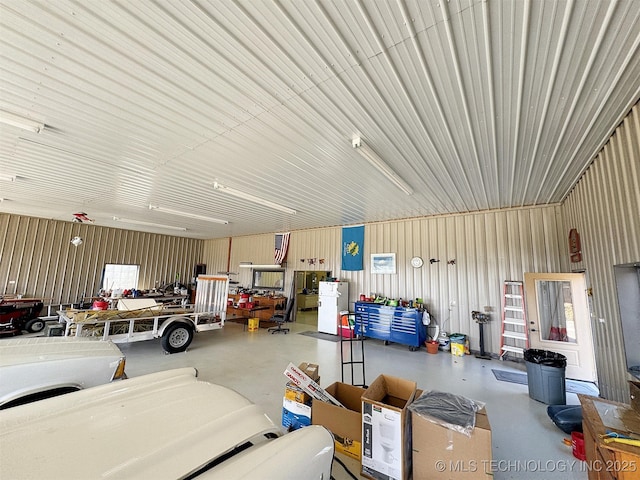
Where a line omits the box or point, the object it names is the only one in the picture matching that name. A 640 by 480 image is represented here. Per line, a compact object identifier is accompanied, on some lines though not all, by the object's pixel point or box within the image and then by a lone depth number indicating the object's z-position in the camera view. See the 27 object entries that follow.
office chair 7.83
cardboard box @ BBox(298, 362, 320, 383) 3.01
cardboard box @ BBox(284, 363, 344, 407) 2.47
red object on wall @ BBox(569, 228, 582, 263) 4.50
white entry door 4.61
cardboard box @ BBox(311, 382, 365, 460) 2.32
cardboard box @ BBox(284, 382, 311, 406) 2.59
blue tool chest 6.12
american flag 9.95
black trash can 3.54
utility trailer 4.85
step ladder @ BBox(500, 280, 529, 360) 5.44
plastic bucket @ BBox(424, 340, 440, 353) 5.98
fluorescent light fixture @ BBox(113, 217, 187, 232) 8.28
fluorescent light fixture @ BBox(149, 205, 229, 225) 6.71
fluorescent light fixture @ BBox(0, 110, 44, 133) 2.83
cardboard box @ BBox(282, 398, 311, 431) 2.55
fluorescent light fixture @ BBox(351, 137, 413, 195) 3.24
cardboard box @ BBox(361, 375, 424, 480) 2.02
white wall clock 6.87
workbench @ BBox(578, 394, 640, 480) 1.53
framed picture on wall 7.36
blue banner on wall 8.07
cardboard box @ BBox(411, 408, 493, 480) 1.86
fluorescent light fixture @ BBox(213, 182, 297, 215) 5.09
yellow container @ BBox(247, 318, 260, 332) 8.04
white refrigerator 7.56
